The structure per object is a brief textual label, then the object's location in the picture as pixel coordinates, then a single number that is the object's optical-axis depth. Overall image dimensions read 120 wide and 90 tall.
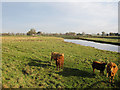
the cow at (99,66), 10.33
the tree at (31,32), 181.74
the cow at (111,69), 8.91
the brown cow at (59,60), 11.14
